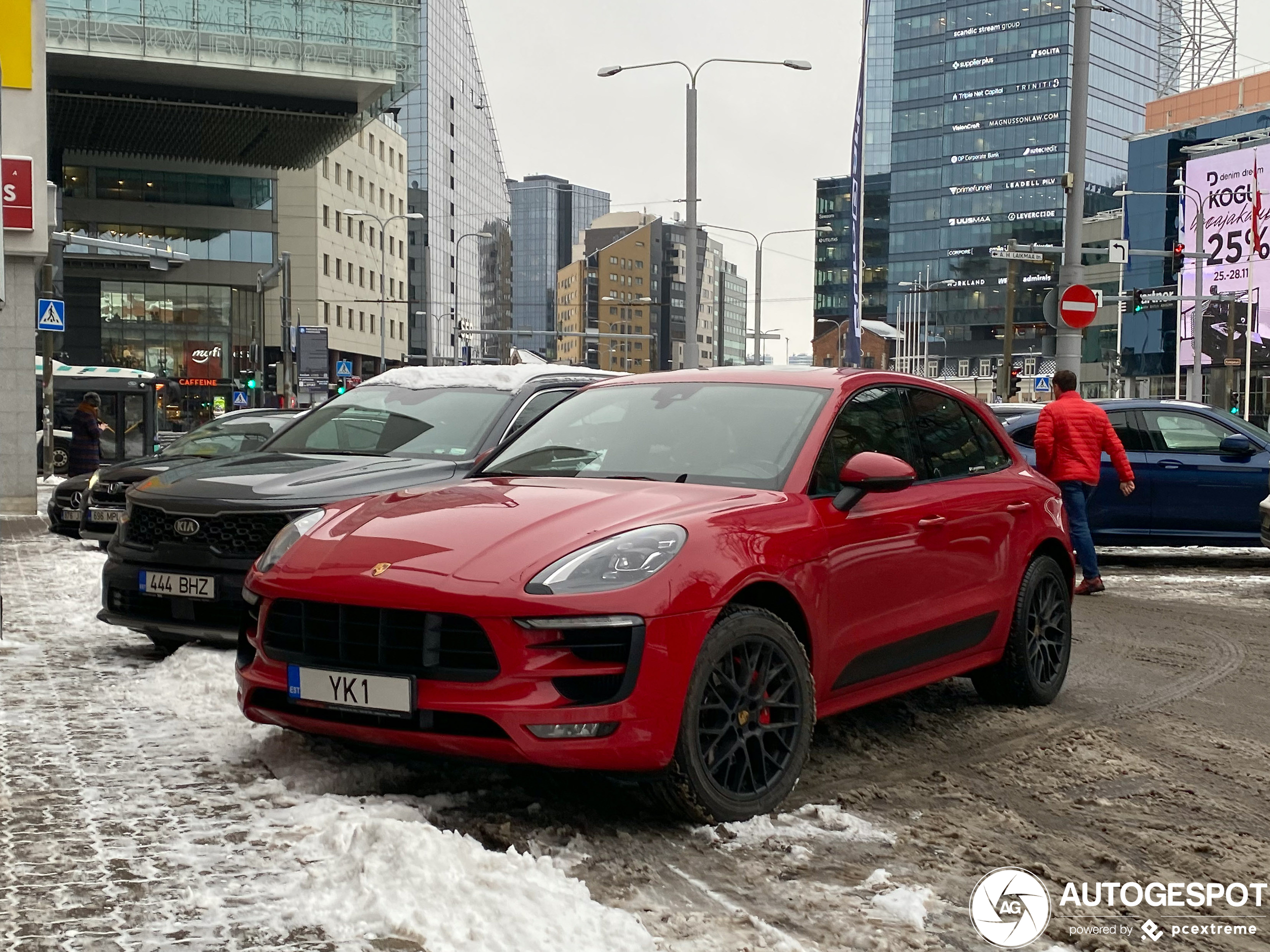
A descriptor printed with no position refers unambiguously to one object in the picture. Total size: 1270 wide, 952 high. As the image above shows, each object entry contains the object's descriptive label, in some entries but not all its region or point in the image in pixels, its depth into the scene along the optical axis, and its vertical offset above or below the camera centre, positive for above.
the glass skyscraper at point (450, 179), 111.88 +18.71
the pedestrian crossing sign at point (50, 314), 23.69 +1.32
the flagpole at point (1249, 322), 64.50 +3.38
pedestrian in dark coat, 24.12 -0.81
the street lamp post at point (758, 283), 47.19 +3.78
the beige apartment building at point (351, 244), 75.75 +8.79
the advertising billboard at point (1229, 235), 75.38 +9.16
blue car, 13.23 -0.95
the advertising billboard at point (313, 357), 51.34 +1.29
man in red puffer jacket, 11.05 -0.49
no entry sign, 16.36 +1.05
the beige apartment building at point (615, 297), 176.50 +12.39
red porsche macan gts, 4.20 -0.65
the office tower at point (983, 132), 115.12 +22.65
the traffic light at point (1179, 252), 39.66 +4.14
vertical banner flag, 26.12 +3.64
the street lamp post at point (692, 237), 29.55 +3.48
